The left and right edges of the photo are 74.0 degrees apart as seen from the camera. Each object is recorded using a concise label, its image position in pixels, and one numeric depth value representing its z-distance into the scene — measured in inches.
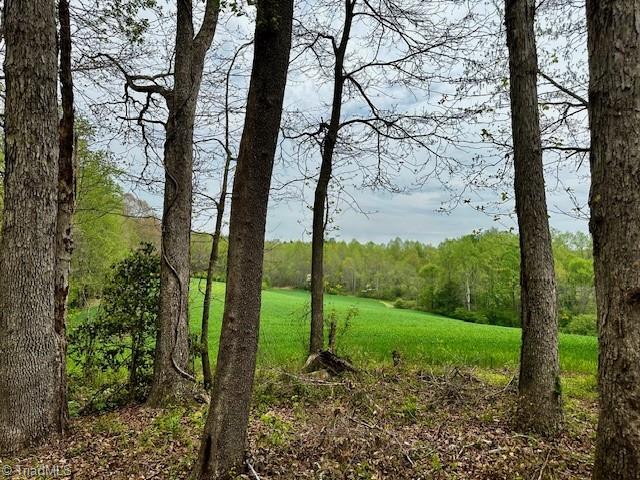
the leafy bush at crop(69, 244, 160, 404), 227.8
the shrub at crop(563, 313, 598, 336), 1000.2
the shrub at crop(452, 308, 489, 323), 1300.4
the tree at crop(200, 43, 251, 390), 241.6
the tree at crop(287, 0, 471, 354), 288.5
